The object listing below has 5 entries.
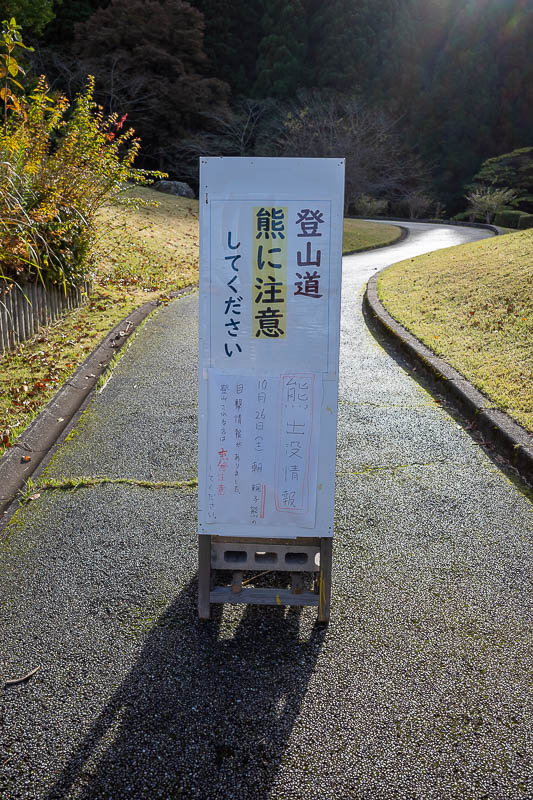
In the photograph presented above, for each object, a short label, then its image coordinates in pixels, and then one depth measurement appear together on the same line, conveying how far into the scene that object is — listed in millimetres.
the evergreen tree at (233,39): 34875
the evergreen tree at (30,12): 19984
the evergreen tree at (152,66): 27016
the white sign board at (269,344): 2238
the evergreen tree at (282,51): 34688
